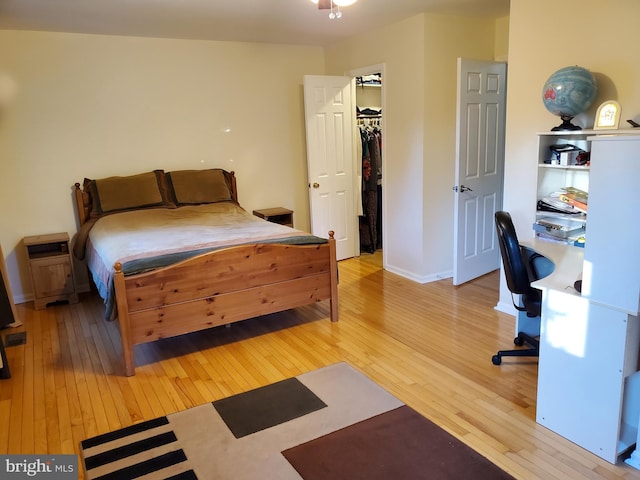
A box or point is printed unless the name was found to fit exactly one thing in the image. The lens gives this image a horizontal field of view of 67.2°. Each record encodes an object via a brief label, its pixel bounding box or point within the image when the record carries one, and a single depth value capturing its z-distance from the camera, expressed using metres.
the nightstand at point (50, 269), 4.20
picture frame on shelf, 2.70
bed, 3.01
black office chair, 2.81
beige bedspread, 3.12
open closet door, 5.07
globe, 2.83
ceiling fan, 2.76
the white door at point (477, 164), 4.13
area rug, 2.11
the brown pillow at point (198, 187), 4.76
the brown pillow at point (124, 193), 4.45
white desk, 2.04
